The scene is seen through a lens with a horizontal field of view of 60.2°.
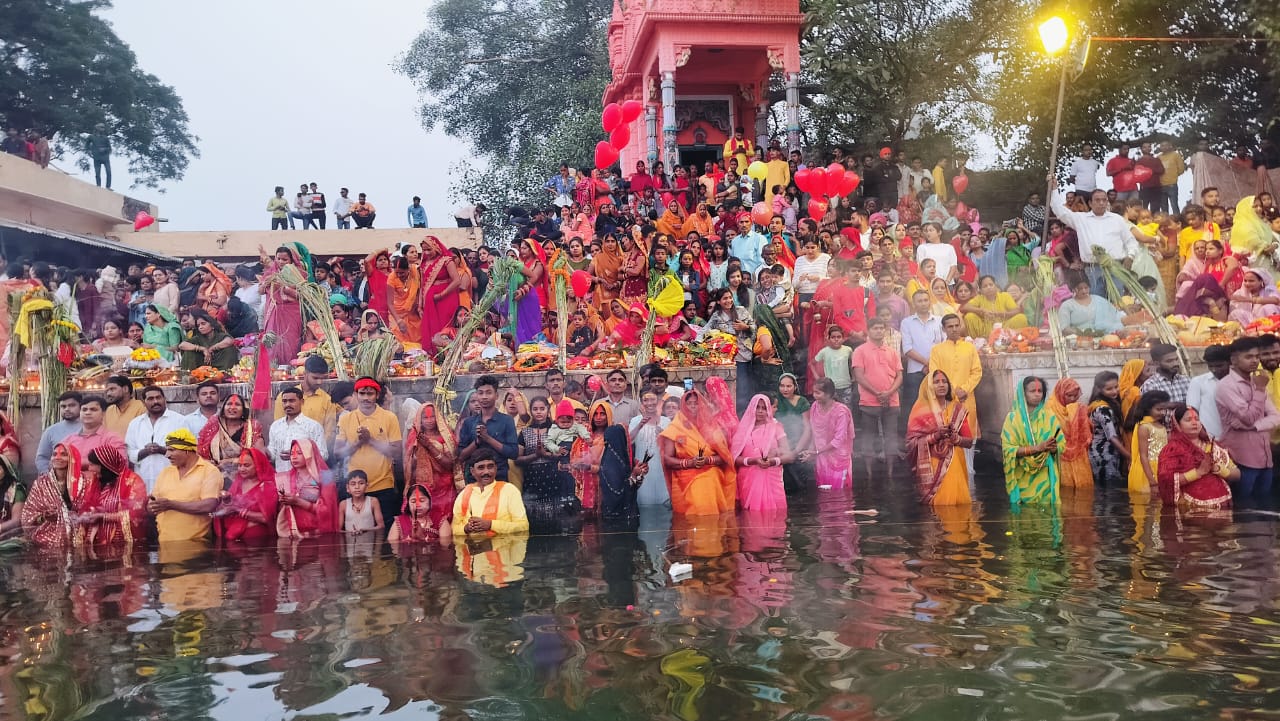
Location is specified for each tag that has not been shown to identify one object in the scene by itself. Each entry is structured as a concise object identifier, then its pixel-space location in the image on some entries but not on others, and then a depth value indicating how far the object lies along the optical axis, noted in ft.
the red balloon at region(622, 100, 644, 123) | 52.75
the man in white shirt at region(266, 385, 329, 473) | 27.61
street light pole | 37.23
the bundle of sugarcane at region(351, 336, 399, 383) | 30.04
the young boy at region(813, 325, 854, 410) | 33.68
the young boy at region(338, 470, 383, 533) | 26.37
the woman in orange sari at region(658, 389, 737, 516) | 27.68
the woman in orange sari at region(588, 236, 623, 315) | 39.83
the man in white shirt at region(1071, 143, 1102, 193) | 50.06
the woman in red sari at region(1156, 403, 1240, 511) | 25.17
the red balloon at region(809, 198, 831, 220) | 48.39
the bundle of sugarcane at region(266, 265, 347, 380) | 31.04
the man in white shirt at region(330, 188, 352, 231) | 75.77
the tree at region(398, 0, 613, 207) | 100.78
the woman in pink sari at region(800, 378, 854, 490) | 30.04
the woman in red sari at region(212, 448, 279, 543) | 26.30
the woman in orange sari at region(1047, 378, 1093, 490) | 29.01
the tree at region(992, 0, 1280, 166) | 50.93
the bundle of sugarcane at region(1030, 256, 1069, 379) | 31.35
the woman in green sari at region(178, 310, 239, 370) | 33.53
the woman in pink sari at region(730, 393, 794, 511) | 28.09
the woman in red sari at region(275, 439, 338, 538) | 26.53
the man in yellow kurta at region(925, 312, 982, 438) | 31.12
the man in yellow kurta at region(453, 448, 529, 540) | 25.20
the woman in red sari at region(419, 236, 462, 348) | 37.78
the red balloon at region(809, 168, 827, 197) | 48.29
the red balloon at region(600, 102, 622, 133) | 52.06
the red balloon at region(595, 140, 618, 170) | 53.67
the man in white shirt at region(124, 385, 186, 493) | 28.12
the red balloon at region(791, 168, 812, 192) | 48.34
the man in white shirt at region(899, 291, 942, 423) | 34.24
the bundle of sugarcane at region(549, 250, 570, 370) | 32.45
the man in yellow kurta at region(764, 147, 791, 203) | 53.26
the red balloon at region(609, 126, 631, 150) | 54.34
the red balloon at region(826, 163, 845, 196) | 48.49
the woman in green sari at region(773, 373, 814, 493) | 29.63
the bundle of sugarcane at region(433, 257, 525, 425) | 30.27
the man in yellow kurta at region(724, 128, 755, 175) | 56.39
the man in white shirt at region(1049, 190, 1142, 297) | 37.14
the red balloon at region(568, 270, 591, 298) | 38.88
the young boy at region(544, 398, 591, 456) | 28.17
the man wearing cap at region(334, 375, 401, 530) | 27.48
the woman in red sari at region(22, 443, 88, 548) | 26.35
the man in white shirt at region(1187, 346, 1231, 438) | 27.76
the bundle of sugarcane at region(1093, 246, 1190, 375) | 30.99
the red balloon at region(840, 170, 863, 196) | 48.96
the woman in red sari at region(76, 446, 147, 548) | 26.37
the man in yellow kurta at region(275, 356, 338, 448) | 29.25
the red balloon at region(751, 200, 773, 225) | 47.16
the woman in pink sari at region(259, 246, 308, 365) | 34.53
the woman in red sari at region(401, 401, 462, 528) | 26.55
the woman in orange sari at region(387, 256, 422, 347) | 38.40
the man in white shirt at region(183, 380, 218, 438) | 29.35
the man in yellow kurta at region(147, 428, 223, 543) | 26.09
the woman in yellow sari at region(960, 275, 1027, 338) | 35.60
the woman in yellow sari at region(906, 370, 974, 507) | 27.45
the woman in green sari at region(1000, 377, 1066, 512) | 27.35
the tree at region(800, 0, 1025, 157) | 59.41
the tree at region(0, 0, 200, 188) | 92.17
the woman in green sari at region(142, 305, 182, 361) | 33.81
